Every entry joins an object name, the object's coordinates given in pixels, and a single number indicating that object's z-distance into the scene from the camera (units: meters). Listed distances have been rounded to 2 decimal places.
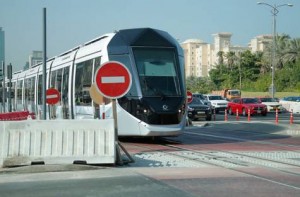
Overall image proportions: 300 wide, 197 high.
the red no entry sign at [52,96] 21.85
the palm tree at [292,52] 92.25
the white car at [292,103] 53.72
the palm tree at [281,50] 94.25
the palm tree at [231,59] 112.81
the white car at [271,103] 51.31
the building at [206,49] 166.64
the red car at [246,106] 44.31
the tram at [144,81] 16.61
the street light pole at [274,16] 51.38
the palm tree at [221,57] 120.20
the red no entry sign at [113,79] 11.74
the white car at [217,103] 51.91
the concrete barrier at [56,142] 11.23
